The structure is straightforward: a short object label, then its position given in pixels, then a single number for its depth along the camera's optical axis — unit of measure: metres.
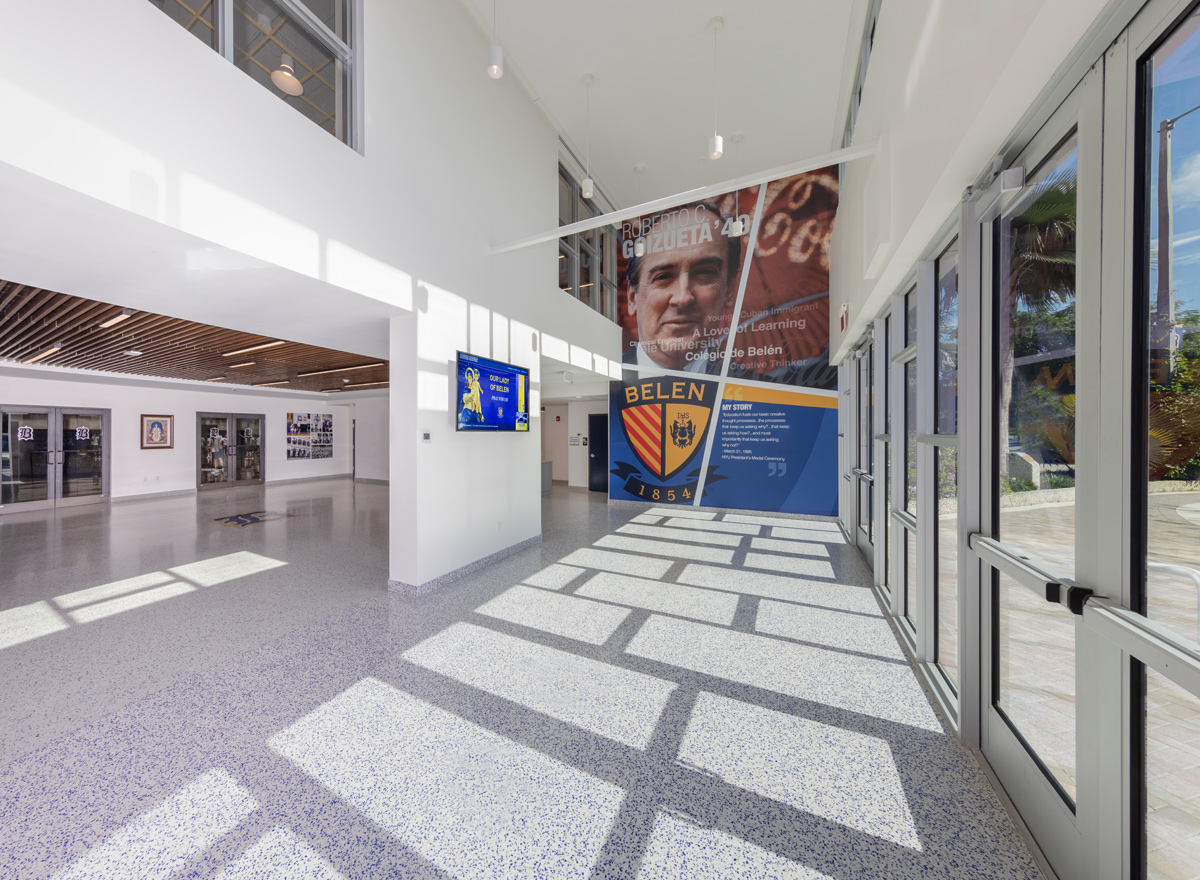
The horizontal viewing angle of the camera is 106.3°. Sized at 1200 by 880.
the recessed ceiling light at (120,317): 4.91
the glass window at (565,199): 7.55
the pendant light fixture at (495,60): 3.34
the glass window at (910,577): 3.50
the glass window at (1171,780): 1.07
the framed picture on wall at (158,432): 10.77
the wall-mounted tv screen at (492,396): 4.63
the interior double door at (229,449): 11.90
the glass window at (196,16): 2.63
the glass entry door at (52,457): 9.15
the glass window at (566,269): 7.30
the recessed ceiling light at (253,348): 6.56
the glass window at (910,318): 3.38
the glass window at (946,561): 2.67
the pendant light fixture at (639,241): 6.91
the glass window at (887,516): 4.15
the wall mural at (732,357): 7.70
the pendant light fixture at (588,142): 5.07
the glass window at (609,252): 9.05
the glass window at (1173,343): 1.00
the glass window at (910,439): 3.35
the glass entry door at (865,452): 4.82
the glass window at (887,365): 3.90
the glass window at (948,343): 2.52
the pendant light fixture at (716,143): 4.24
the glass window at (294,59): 2.97
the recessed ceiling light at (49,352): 6.81
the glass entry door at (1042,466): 1.33
